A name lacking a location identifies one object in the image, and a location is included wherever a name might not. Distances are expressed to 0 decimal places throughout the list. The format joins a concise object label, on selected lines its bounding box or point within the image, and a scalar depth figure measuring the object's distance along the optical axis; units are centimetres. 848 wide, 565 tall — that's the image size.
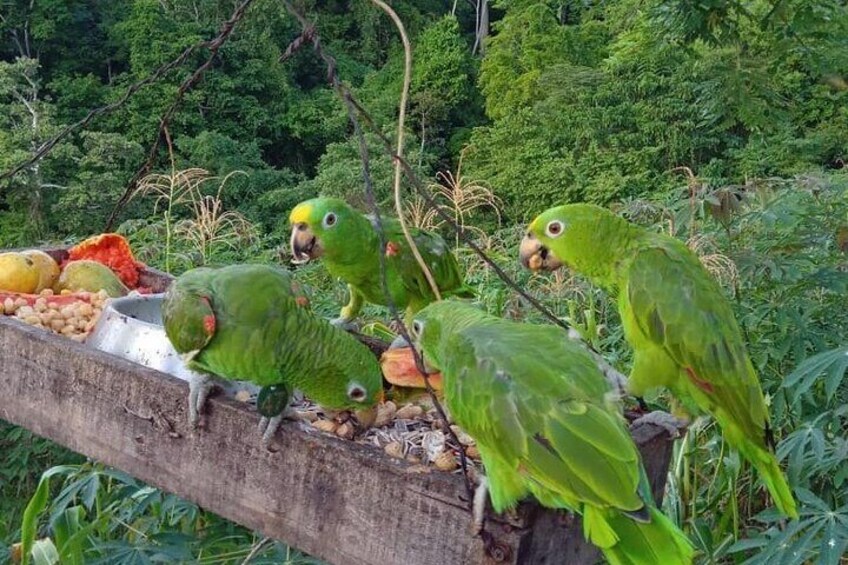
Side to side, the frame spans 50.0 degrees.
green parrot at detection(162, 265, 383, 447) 136
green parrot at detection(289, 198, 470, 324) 167
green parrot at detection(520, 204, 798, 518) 153
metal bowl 157
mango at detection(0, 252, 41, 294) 192
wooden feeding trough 114
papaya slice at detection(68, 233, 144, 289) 215
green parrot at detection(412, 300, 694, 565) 103
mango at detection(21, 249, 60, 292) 199
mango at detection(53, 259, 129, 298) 199
